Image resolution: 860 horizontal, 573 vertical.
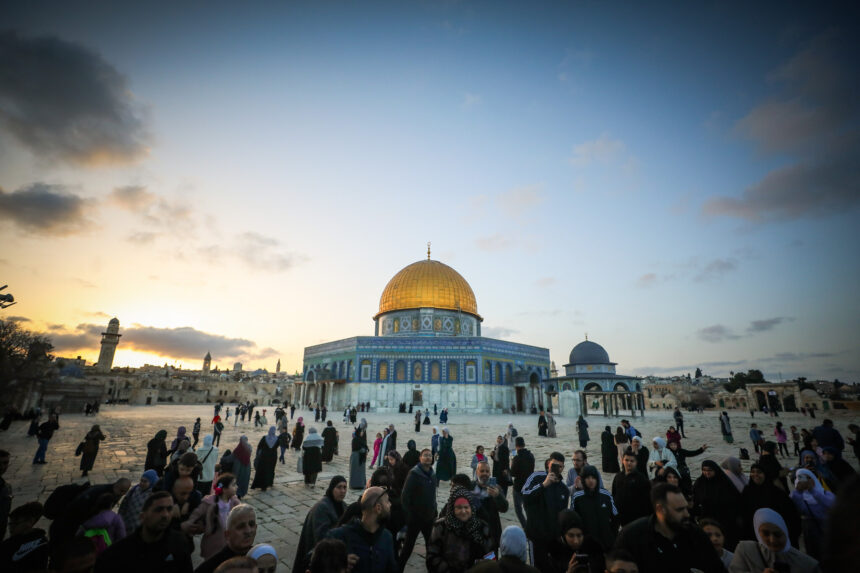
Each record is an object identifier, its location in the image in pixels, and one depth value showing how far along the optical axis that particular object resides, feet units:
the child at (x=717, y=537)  10.92
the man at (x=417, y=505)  14.37
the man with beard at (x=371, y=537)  9.68
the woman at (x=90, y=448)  27.71
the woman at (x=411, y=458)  20.42
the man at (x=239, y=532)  8.88
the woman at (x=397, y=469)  17.83
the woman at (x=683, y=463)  18.50
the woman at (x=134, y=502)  13.87
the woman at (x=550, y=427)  53.52
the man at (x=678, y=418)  50.51
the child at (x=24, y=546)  9.28
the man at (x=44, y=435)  31.81
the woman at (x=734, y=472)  15.43
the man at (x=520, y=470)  17.44
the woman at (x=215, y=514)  12.94
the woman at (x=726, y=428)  46.21
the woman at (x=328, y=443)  34.96
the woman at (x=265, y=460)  25.63
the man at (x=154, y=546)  8.82
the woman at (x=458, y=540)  10.22
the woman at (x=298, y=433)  40.36
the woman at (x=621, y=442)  23.81
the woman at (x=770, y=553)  9.48
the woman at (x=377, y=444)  30.71
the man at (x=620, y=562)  7.58
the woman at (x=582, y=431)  40.68
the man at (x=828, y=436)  24.63
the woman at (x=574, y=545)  9.73
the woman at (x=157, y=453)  22.68
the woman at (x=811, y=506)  13.47
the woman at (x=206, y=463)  20.29
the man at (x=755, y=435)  32.42
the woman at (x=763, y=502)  13.67
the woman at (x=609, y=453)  29.27
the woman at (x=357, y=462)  26.50
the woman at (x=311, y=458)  27.02
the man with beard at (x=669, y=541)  9.09
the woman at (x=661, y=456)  19.93
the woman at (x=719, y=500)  14.34
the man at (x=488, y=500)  12.33
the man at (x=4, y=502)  12.37
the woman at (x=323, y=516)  11.23
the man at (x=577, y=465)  16.40
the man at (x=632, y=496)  14.16
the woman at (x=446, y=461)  26.71
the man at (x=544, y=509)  13.50
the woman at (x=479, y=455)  21.43
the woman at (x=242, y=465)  22.63
